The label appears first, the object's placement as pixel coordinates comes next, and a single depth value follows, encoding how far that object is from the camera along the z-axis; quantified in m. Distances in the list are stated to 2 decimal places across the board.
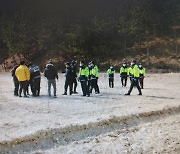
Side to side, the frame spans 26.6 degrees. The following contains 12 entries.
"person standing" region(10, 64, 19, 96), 21.11
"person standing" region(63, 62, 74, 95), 21.27
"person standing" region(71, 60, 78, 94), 21.54
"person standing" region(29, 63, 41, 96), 20.84
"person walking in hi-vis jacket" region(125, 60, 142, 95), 20.42
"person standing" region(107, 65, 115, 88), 26.19
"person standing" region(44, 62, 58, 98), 20.12
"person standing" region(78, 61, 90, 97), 20.72
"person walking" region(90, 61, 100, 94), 22.00
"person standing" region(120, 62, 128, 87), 26.85
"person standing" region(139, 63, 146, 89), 23.94
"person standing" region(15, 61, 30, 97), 19.67
